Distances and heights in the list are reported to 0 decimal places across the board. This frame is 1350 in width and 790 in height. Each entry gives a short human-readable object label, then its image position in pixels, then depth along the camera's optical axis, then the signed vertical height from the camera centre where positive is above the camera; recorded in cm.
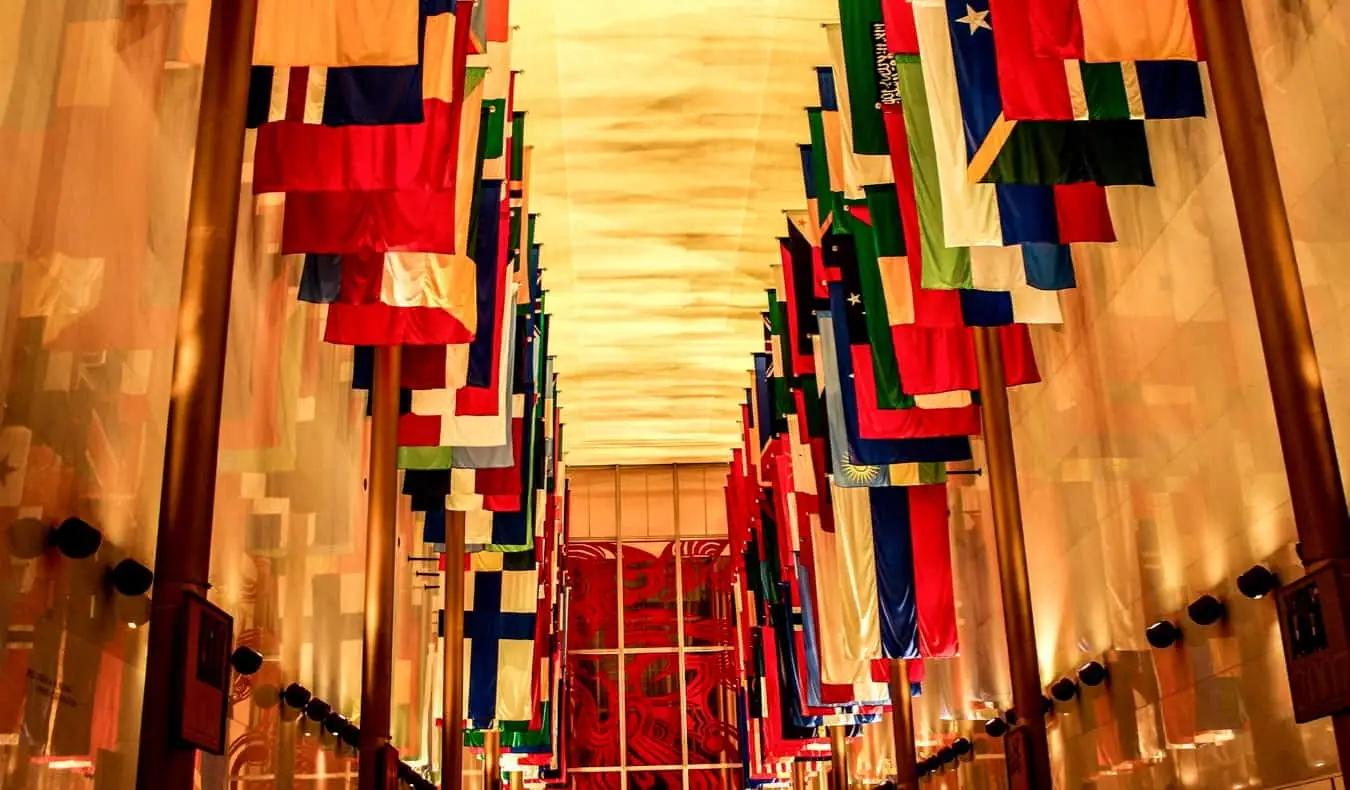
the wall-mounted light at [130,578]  1021 +252
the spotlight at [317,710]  1633 +253
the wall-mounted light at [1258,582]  1182 +254
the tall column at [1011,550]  1452 +378
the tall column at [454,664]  2002 +383
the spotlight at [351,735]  1823 +252
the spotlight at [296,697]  1551 +255
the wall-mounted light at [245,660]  1358 +256
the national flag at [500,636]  2416 +490
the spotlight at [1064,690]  1730 +259
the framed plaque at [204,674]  737 +137
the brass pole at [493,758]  3033 +363
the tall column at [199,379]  730 +303
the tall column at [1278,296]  805 +345
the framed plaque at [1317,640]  767 +139
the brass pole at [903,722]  2128 +284
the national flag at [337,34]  987 +595
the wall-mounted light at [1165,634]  1404 +257
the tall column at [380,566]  1434 +376
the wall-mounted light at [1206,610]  1297 +256
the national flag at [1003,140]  1173 +611
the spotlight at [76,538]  924 +253
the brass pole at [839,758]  3076 +340
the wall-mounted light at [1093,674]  1629 +260
